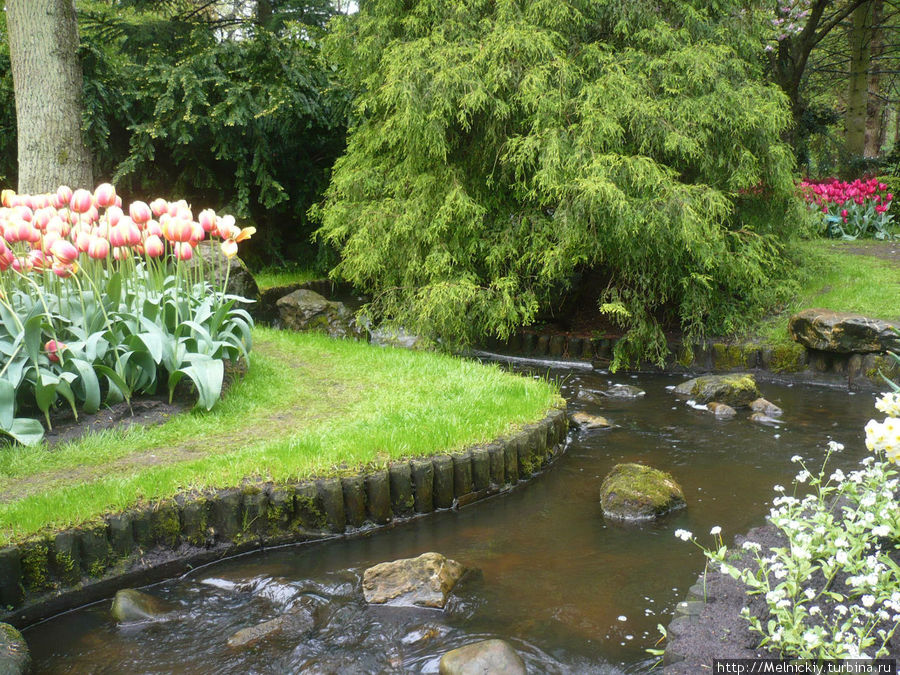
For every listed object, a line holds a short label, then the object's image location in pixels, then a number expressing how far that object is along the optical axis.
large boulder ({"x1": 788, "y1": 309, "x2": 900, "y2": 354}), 7.29
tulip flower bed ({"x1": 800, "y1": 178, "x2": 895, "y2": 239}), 12.15
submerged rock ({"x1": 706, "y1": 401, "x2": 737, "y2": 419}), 6.47
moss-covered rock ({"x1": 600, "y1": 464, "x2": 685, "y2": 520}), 4.46
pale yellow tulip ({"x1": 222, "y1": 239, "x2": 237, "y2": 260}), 5.13
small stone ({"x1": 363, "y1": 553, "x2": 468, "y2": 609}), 3.48
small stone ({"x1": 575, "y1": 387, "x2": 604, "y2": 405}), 7.04
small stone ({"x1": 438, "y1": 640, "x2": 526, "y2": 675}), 2.86
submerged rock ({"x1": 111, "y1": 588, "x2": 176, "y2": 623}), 3.37
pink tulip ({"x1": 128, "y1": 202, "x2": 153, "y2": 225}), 4.89
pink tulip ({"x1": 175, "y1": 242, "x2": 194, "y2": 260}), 4.91
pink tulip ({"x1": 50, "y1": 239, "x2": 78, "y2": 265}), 4.41
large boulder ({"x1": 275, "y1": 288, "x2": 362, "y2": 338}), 9.23
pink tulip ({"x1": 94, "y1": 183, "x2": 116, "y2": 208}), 4.83
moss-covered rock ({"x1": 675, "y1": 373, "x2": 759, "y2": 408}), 6.74
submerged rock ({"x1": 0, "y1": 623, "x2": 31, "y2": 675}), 2.83
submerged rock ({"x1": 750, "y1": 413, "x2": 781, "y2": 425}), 6.31
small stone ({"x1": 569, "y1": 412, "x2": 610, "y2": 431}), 6.23
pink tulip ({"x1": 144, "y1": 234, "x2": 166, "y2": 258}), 4.75
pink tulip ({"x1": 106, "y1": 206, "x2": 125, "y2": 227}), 4.77
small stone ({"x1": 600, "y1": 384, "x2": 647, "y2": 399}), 7.27
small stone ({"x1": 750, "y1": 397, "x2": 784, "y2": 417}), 6.49
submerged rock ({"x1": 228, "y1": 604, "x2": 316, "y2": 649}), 3.16
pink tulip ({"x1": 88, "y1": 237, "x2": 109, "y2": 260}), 4.56
